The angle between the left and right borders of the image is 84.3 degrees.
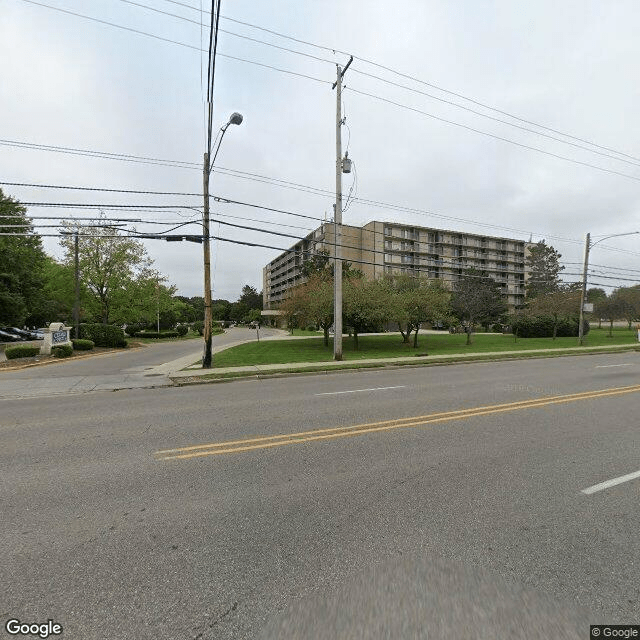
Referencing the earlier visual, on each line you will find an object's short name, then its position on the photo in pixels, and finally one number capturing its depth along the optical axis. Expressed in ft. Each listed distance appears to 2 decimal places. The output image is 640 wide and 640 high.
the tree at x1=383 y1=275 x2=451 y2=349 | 74.54
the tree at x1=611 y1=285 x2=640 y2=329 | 127.03
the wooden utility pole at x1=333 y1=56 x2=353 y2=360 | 55.88
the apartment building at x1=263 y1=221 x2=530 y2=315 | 223.92
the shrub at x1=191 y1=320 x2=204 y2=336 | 169.00
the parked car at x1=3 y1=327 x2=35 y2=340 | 116.34
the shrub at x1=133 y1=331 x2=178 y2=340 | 132.77
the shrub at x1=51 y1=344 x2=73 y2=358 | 60.80
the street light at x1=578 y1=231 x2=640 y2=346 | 86.89
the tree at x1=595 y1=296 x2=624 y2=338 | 127.75
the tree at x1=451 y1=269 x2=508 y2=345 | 94.83
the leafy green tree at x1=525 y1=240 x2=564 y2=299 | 238.52
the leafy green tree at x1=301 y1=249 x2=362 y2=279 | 117.50
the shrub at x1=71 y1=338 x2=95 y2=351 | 71.15
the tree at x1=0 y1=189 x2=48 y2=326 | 89.61
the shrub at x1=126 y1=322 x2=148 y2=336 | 144.03
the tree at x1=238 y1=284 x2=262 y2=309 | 408.14
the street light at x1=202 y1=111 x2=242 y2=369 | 46.16
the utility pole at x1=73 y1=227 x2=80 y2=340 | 78.07
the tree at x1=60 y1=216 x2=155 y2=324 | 100.99
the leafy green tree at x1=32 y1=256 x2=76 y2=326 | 100.58
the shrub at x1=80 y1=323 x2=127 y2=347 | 81.82
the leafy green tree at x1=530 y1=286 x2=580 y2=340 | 109.50
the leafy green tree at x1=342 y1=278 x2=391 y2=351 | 72.02
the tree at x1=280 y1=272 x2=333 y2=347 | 74.54
